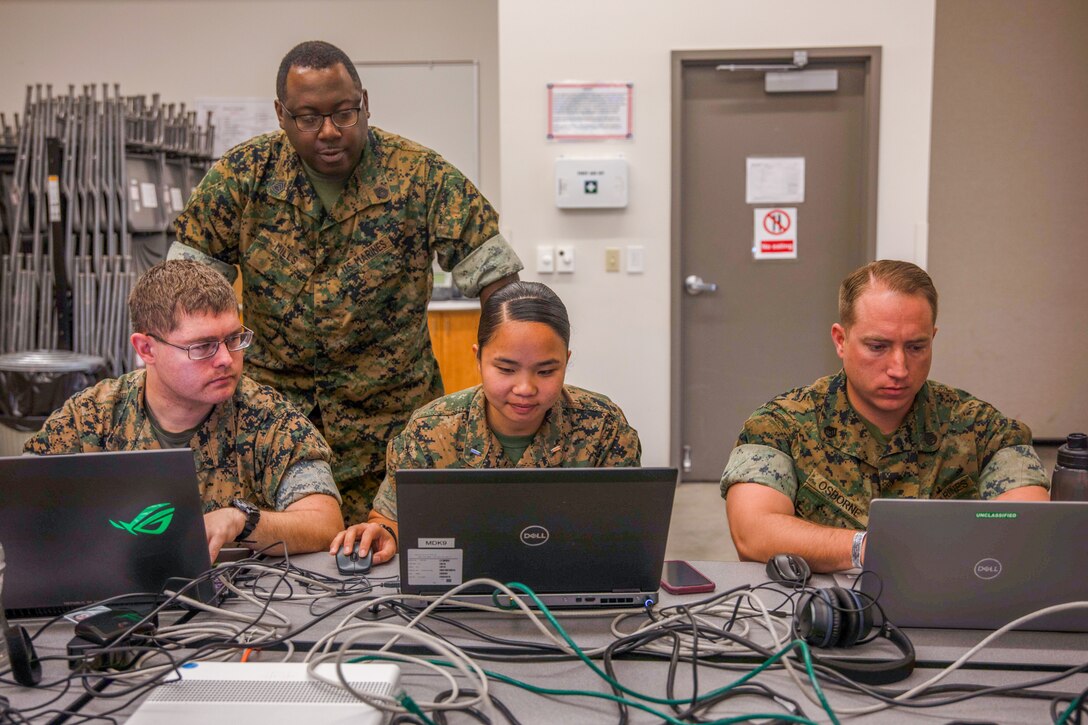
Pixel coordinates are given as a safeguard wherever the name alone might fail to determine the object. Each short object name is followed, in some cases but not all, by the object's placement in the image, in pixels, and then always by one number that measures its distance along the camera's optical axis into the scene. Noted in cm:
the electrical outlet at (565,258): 410
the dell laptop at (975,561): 114
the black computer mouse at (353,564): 145
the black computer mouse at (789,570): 137
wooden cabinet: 416
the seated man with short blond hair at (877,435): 162
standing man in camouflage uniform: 213
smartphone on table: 137
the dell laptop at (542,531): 117
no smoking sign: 421
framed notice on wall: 399
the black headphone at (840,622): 115
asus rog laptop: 117
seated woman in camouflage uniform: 162
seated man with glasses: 159
